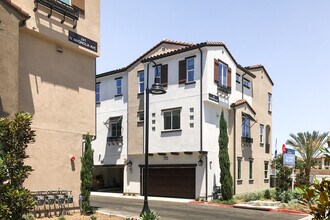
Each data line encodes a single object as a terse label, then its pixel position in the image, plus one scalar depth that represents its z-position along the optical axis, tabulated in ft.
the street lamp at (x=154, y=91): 48.89
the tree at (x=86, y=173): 58.29
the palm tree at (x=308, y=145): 145.59
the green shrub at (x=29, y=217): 43.24
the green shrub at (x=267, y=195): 96.02
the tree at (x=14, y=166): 28.58
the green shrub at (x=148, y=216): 43.71
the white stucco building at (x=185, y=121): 90.33
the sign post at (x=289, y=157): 91.77
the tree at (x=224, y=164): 87.20
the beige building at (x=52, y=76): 46.39
